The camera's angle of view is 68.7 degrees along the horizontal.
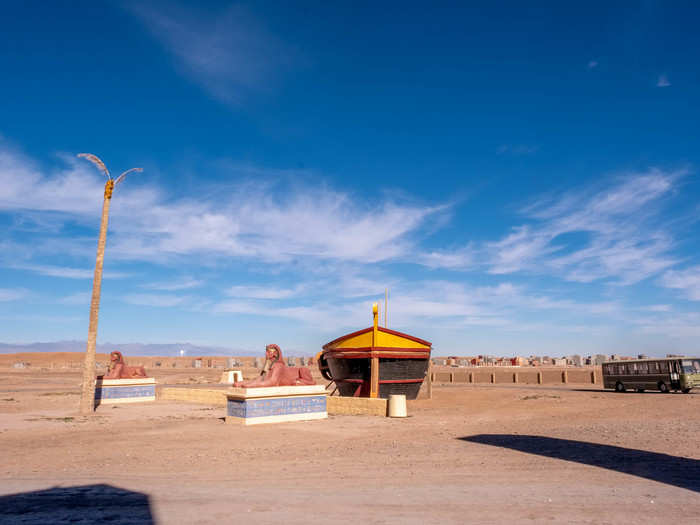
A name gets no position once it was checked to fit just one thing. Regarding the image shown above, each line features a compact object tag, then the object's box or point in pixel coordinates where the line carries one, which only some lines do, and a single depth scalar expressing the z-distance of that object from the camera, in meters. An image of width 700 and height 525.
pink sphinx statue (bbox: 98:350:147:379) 26.14
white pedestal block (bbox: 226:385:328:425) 16.27
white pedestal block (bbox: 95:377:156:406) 25.41
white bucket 18.53
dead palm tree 19.19
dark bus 29.69
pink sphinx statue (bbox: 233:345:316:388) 17.22
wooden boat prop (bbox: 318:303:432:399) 23.89
